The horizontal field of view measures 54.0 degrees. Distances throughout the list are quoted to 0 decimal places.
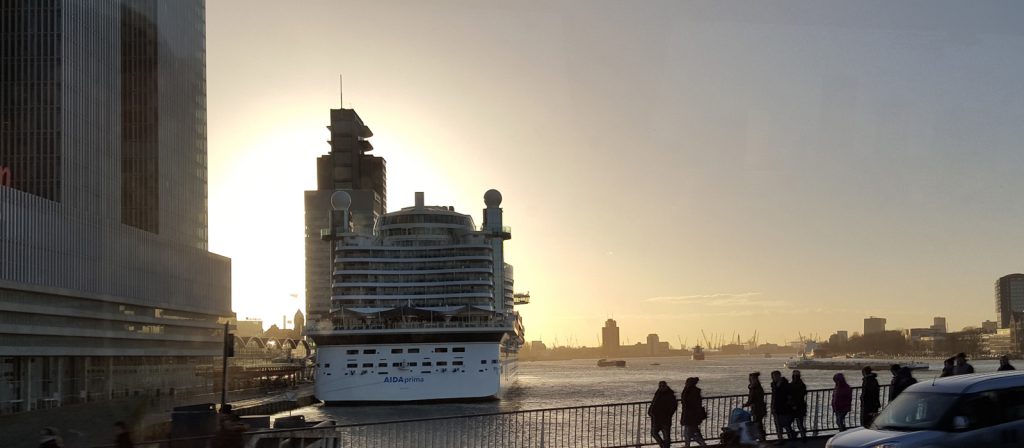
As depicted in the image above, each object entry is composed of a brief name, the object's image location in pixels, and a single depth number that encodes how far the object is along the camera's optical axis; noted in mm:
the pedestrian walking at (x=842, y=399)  23438
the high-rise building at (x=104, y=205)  69812
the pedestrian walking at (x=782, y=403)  22312
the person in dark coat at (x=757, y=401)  21953
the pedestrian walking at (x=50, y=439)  17859
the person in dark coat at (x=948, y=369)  22828
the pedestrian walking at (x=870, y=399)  22688
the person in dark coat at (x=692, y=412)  21078
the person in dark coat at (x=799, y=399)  22328
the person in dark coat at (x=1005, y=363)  22527
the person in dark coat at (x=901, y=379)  21969
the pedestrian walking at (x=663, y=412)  21547
